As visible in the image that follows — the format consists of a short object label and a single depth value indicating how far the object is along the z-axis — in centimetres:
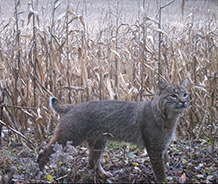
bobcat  311
